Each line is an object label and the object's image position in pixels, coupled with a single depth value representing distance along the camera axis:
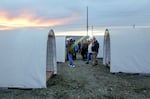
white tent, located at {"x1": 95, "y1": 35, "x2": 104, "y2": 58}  10.26
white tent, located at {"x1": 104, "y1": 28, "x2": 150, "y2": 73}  5.80
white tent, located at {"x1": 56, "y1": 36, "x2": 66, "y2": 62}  8.77
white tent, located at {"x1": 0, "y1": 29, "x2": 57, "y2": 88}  4.26
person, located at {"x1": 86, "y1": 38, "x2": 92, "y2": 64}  7.77
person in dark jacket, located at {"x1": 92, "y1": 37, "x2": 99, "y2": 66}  7.09
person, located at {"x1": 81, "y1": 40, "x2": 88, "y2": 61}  9.27
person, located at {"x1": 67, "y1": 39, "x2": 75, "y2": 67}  6.76
